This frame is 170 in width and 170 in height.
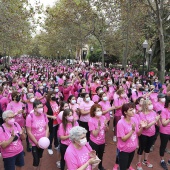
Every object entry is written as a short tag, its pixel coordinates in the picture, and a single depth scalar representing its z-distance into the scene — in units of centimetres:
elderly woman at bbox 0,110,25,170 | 394
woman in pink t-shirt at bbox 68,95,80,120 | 603
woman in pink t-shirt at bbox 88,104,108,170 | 463
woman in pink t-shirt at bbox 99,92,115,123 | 606
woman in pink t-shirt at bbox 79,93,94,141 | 606
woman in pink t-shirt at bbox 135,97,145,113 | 608
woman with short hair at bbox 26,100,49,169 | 455
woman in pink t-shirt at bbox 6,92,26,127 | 596
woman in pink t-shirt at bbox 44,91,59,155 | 605
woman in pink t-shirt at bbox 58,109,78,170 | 451
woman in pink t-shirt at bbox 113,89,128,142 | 674
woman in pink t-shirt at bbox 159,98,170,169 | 522
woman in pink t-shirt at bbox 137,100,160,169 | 504
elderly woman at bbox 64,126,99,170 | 309
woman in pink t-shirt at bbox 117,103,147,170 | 427
